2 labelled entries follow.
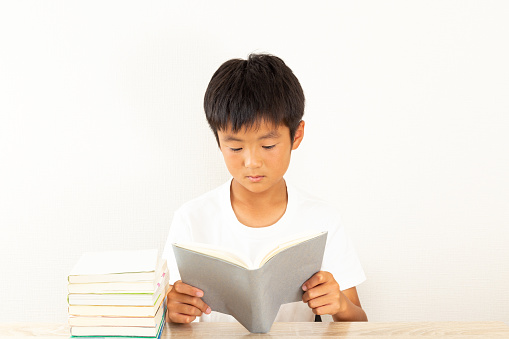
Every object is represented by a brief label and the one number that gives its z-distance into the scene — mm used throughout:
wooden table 1106
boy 1185
